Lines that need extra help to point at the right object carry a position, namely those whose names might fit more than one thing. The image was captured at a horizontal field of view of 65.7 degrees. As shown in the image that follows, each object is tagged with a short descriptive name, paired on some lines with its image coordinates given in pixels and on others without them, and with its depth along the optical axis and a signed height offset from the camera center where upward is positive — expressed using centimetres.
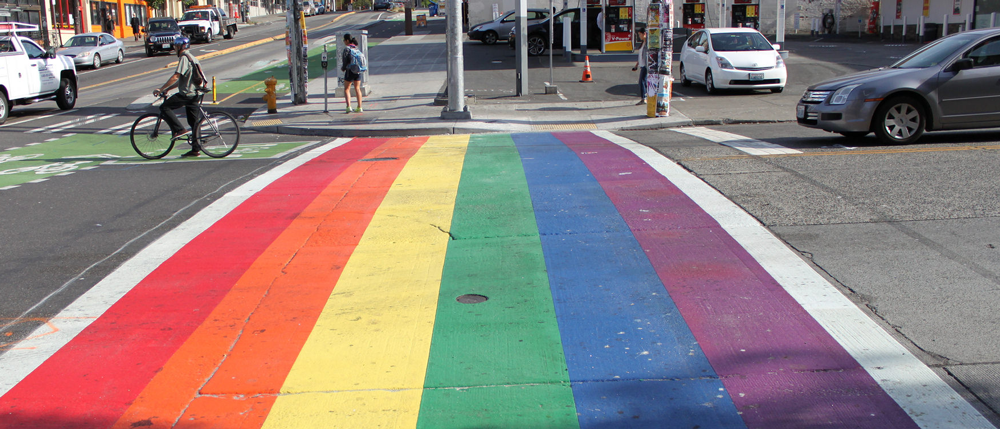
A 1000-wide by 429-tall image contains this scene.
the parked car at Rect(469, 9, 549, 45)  3644 +249
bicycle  1204 -73
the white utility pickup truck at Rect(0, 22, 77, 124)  1792 +49
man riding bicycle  1147 -5
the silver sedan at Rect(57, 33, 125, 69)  3306 +190
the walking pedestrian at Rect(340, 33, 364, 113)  1705 +36
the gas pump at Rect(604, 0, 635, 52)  2962 +208
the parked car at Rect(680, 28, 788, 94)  1878 +40
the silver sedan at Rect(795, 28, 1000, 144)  1058 -31
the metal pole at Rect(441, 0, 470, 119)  1636 +23
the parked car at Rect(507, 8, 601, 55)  3059 +195
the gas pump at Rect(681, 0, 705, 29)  3397 +280
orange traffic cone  2288 +14
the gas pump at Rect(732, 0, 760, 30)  3300 +270
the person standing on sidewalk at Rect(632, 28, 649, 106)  1793 +20
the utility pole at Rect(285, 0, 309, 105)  1869 +91
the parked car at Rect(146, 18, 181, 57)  3925 +279
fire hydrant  1813 -18
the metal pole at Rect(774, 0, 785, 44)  3074 +202
